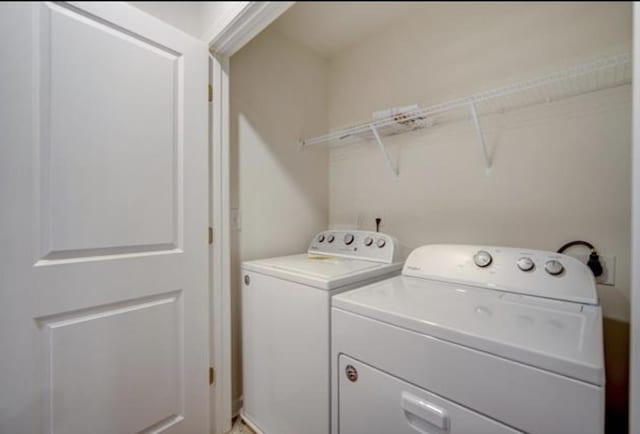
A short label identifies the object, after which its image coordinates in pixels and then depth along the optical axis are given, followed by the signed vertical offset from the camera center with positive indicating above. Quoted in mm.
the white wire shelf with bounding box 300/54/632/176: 927 +523
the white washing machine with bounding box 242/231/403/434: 1151 -500
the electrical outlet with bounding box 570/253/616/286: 1061 -206
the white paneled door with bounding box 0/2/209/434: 874 -2
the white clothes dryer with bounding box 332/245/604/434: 645 -360
